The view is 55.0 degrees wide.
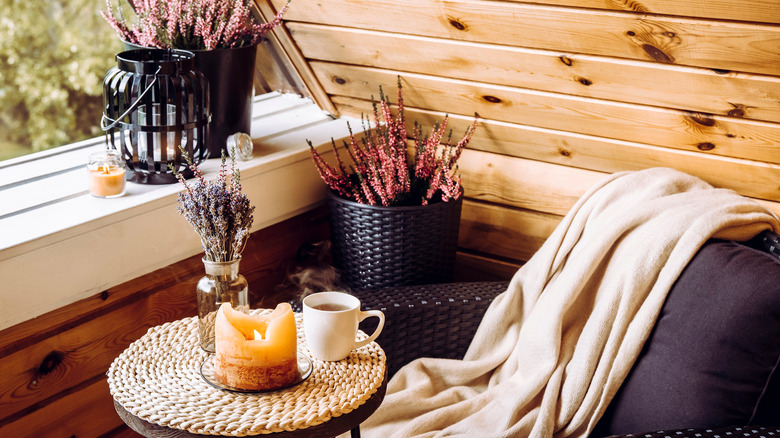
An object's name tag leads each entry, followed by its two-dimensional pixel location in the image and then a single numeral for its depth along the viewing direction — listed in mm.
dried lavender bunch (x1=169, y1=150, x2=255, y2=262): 1203
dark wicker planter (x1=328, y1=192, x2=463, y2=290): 1936
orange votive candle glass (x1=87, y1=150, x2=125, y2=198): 1638
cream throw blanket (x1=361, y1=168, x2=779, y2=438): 1437
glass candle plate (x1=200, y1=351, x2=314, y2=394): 1177
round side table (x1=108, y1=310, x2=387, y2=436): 1077
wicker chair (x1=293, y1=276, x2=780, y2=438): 1690
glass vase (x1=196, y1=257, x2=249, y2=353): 1244
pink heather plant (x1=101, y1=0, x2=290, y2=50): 1817
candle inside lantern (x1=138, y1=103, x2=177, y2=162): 1700
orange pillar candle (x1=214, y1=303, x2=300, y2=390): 1137
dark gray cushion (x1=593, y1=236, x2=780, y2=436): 1196
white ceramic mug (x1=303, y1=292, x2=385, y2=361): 1215
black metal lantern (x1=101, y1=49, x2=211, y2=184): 1671
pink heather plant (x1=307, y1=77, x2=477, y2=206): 1938
